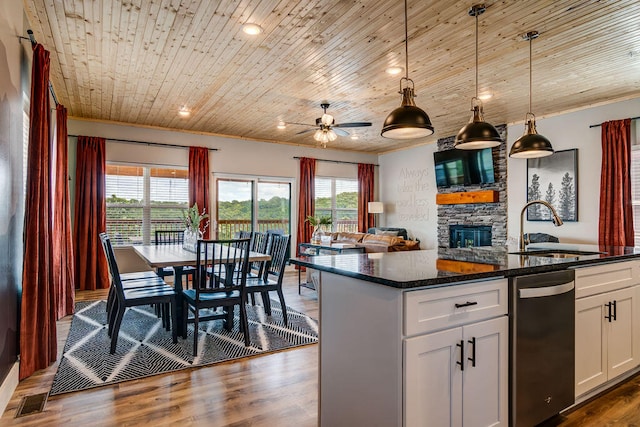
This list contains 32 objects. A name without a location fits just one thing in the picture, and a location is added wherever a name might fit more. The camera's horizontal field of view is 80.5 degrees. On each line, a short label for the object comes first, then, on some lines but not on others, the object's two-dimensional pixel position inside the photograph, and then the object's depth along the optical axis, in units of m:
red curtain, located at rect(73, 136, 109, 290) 5.99
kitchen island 1.59
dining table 3.33
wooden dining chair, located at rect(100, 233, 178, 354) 3.23
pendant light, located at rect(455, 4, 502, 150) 2.58
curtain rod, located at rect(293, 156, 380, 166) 8.49
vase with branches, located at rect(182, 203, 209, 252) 4.50
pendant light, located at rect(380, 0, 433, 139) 2.26
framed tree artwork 5.58
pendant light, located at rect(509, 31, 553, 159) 3.07
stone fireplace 6.54
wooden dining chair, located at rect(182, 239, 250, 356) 3.24
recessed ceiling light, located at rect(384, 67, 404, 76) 4.01
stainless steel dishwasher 1.94
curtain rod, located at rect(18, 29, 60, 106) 2.83
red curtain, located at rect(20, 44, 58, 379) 2.68
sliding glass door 7.36
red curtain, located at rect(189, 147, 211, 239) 6.91
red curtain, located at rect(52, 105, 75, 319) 4.15
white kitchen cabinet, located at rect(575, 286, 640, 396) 2.32
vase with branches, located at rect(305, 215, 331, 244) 6.20
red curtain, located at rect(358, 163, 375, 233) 8.95
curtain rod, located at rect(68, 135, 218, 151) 6.36
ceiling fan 5.01
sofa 5.61
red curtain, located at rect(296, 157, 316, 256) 8.04
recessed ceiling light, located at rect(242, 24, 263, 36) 3.11
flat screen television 6.72
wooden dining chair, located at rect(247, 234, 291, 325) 3.93
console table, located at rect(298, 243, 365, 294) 5.68
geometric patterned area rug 2.84
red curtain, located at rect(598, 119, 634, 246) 4.96
